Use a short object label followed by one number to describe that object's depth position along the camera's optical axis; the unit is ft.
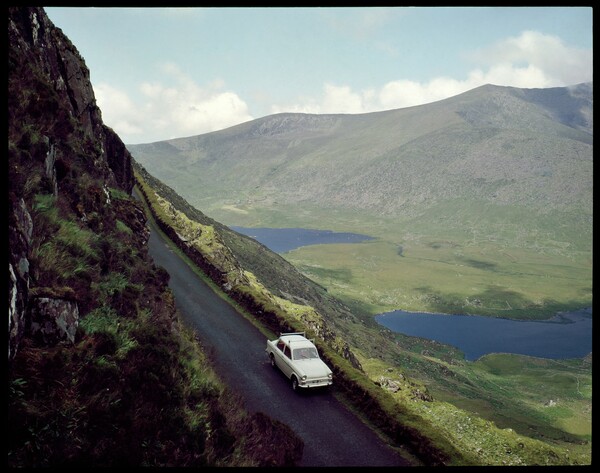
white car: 64.34
